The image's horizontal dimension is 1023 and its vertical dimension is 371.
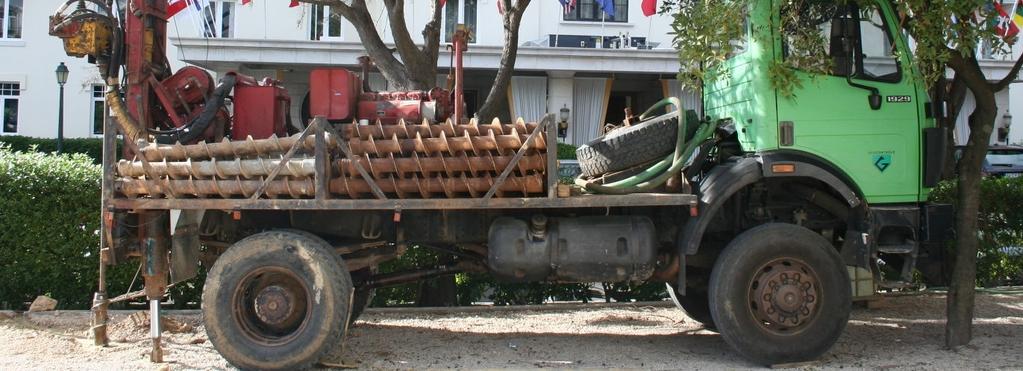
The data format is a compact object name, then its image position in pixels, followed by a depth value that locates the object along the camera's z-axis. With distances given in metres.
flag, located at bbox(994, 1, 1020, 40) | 5.91
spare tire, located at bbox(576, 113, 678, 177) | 6.10
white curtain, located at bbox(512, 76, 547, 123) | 19.95
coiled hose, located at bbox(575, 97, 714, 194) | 5.97
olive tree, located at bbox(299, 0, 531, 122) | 9.50
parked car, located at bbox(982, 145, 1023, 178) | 17.36
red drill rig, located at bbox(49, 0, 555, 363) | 5.67
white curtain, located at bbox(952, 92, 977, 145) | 20.31
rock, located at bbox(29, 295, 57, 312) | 7.59
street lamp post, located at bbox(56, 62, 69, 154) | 19.55
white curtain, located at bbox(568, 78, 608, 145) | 20.41
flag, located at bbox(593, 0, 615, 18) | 16.00
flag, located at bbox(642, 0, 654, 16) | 13.08
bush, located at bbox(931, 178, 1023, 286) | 8.40
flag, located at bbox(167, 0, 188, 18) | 8.55
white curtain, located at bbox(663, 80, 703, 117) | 20.06
